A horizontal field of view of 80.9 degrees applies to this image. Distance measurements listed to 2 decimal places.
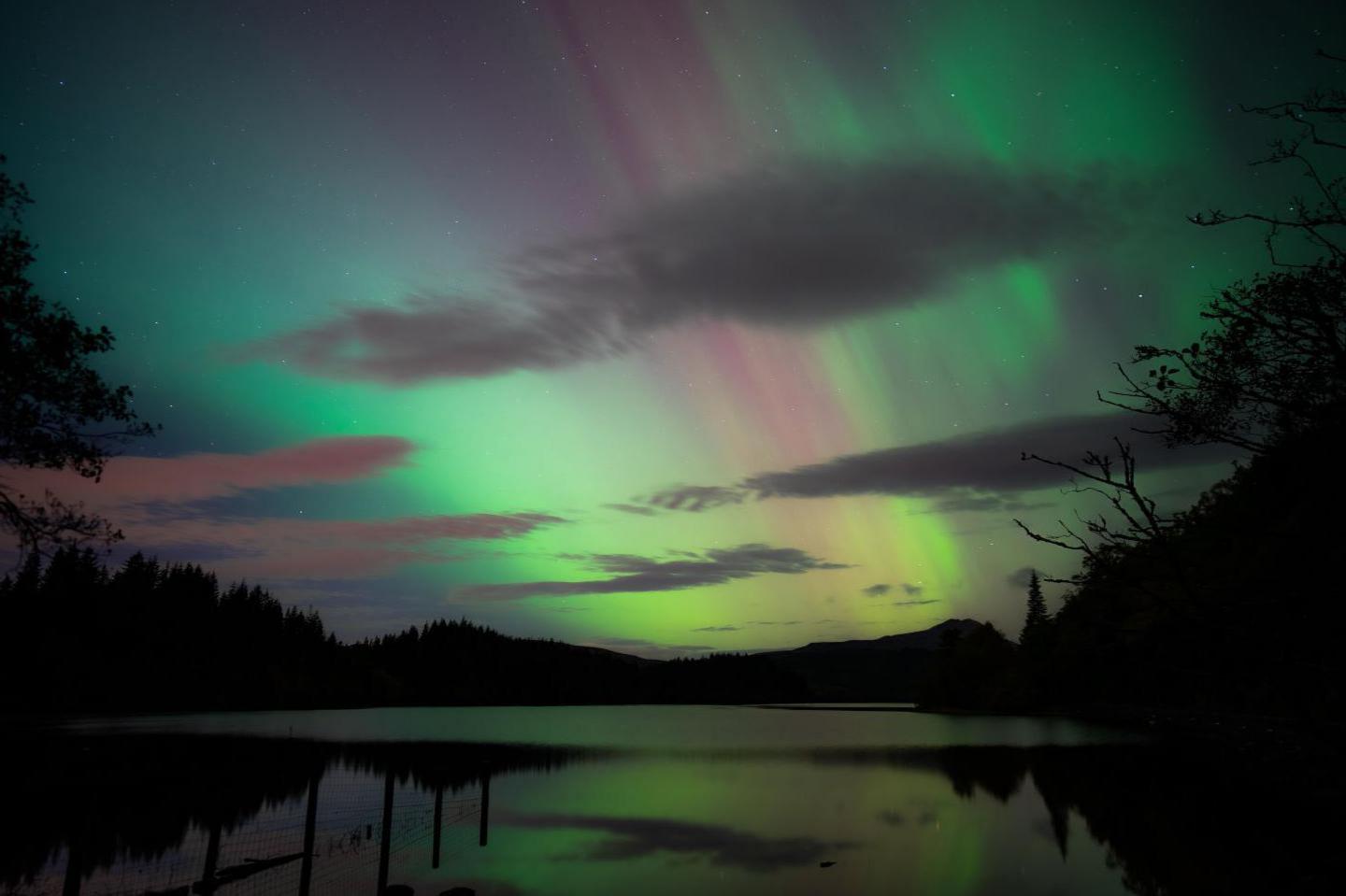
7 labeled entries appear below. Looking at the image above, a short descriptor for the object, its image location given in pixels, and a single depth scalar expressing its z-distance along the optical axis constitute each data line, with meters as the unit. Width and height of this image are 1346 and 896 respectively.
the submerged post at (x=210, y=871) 23.48
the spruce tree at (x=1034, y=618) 157.32
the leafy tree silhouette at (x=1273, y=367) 7.25
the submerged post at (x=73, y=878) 18.81
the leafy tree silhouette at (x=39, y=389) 19.05
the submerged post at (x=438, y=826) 30.45
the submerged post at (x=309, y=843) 24.78
